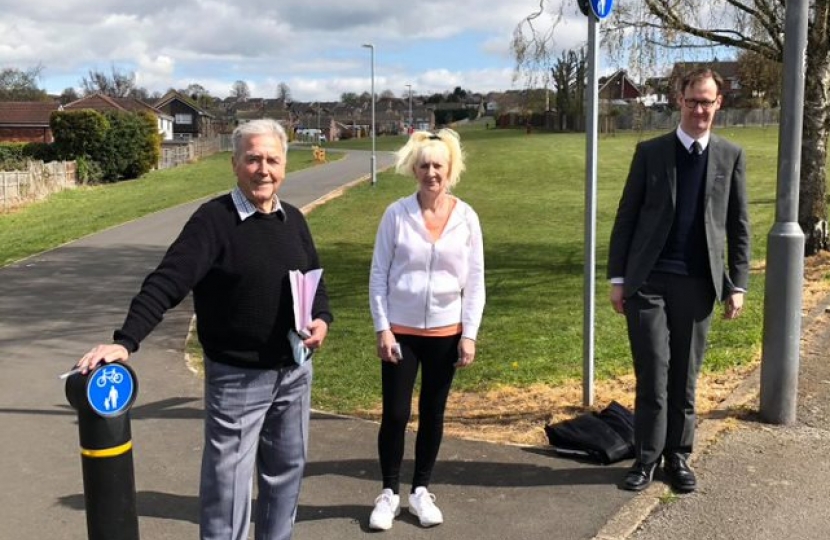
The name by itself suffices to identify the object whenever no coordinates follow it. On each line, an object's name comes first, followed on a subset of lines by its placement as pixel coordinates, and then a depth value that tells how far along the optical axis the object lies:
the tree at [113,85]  104.62
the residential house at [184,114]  99.56
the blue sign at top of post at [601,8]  5.24
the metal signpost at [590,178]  5.35
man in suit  4.13
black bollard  2.48
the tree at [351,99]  171.90
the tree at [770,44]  9.75
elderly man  2.99
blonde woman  3.79
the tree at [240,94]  135.62
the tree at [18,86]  86.88
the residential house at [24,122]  61.44
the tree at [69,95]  101.06
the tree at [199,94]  117.50
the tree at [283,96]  133.64
